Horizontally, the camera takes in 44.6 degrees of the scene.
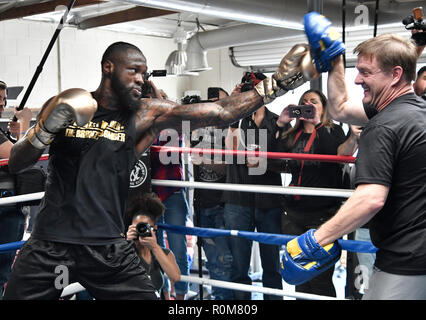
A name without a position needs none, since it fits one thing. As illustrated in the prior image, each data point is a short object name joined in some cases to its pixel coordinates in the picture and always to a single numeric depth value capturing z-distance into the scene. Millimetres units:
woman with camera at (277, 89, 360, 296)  2982
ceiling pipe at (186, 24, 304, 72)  7180
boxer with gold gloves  1927
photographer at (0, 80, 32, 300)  3039
